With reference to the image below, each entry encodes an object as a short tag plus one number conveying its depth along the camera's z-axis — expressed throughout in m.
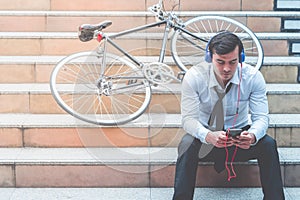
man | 3.26
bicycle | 4.13
